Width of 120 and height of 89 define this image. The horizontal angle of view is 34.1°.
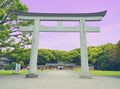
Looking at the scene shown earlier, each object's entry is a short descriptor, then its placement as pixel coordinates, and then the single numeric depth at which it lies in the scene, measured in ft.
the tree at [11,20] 68.02
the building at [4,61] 240.22
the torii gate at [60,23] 60.27
